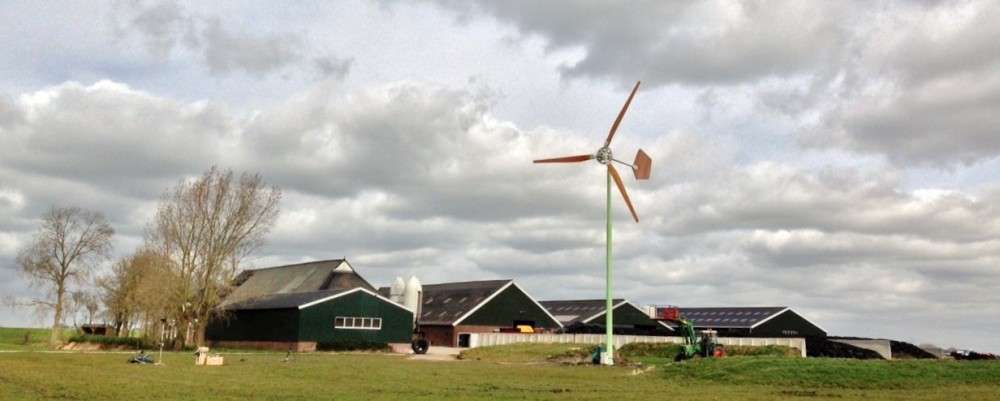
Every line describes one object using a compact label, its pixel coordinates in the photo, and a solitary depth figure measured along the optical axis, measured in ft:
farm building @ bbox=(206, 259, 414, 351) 230.07
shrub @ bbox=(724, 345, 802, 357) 163.84
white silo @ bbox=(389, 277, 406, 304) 278.05
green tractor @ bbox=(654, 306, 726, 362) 149.59
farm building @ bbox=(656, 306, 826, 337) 290.97
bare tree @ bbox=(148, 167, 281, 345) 225.35
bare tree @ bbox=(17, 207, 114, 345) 263.29
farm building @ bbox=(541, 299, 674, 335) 303.79
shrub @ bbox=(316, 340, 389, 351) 228.43
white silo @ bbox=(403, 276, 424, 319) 269.52
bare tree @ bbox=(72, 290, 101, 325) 271.49
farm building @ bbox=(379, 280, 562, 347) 276.82
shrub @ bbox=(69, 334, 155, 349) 234.97
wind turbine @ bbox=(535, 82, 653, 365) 167.32
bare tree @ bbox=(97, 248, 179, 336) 220.43
